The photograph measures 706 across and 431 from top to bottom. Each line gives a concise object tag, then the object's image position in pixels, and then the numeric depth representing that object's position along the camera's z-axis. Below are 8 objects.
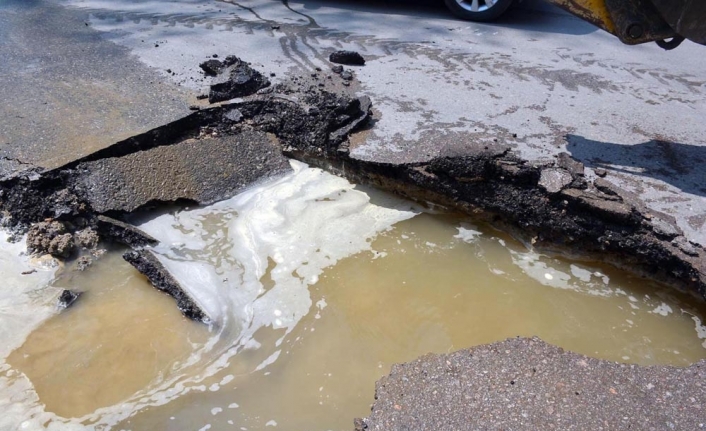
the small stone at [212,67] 4.96
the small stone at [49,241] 3.36
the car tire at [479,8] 6.80
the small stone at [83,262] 3.35
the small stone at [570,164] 3.67
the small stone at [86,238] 3.45
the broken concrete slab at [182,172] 3.61
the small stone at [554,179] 3.49
